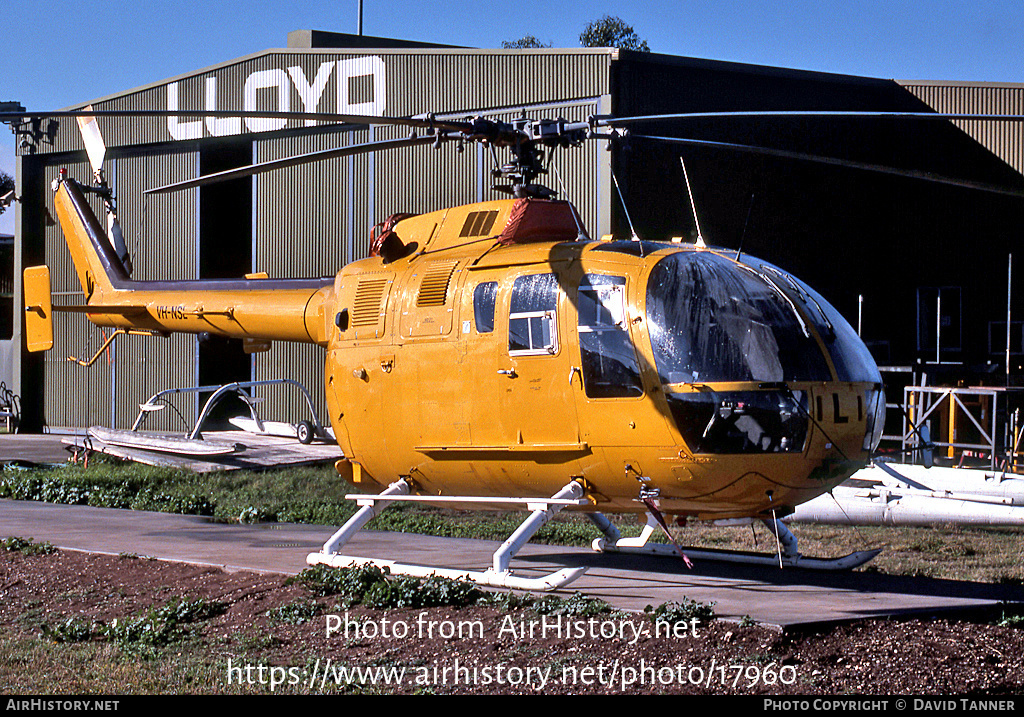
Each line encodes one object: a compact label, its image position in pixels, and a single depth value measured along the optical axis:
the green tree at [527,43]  83.81
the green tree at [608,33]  80.69
